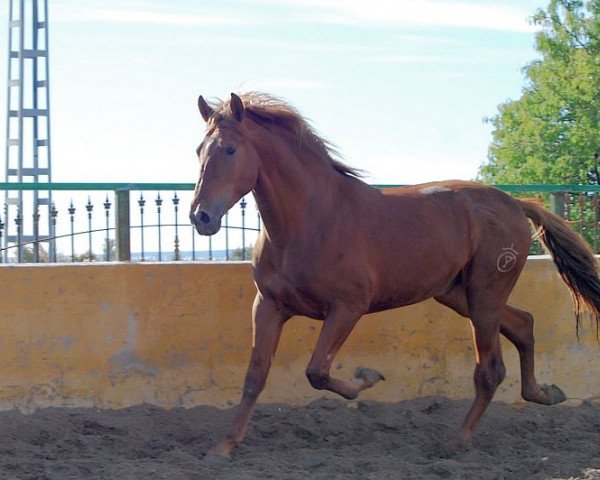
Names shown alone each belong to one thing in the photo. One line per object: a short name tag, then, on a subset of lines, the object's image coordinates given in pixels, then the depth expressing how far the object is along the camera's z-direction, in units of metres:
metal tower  28.39
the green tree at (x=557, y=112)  51.73
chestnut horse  8.84
